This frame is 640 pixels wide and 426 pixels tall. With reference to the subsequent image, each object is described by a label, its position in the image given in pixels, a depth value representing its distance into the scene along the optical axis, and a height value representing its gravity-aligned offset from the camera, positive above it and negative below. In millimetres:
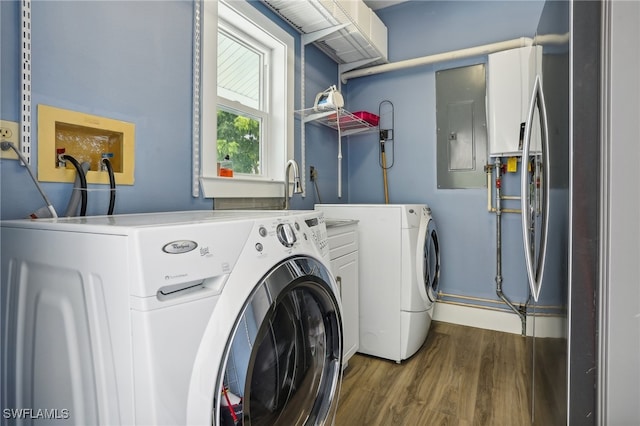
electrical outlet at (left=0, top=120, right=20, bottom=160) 1033 +238
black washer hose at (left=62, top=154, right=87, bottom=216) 1168 +97
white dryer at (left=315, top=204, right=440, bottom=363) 2062 -441
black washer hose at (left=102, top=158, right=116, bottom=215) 1267 +92
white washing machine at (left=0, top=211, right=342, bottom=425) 625 -241
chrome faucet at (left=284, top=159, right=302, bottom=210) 1954 +167
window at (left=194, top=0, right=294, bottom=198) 1737 +718
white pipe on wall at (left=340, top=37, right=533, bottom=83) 2422 +1247
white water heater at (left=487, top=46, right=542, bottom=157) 2270 +788
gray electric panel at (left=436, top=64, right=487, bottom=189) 2631 +682
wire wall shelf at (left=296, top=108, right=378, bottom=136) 2496 +741
